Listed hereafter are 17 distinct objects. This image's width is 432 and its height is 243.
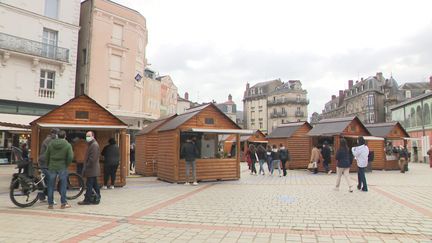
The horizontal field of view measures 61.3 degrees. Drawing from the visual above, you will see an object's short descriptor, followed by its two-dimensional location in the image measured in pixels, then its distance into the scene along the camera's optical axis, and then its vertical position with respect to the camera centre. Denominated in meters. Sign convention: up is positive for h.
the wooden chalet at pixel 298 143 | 22.30 +0.63
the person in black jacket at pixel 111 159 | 11.45 -0.20
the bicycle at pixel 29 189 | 8.21 -0.84
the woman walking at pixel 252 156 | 18.45 -0.15
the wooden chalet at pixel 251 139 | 31.67 +1.25
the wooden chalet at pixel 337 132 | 19.30 +1.18
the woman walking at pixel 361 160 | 11.09 -0.20
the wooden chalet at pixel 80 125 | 11.44 +0.87
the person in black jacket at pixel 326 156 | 18.56 -0.13
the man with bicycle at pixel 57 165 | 8.05 -0.28
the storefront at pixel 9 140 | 22.18 +0.81
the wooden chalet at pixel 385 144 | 22.20 +0.58
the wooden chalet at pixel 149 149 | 16.61 +0.17
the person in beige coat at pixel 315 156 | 18.64 -0.14
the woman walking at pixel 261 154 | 18.06 -0.04
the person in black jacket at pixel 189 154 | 12.86 -0.04
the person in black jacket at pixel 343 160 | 11.31 -0.22
